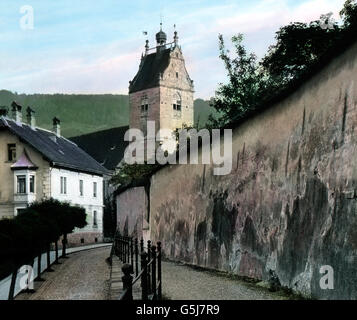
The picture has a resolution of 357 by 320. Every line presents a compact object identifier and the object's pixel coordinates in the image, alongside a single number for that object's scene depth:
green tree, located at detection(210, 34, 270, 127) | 40.53
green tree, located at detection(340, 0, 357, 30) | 28.58
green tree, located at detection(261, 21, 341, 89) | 32.42
